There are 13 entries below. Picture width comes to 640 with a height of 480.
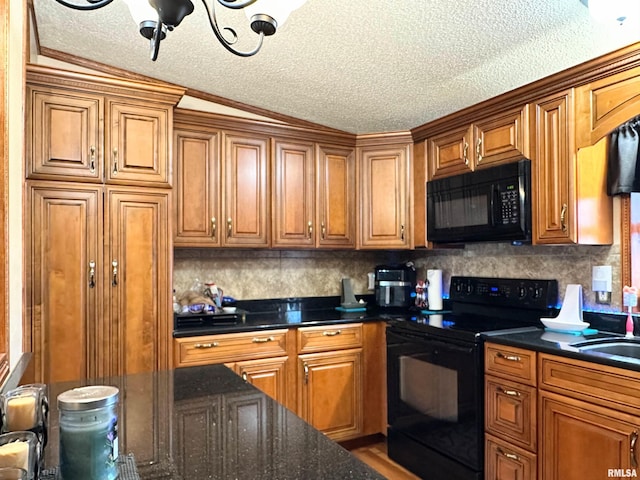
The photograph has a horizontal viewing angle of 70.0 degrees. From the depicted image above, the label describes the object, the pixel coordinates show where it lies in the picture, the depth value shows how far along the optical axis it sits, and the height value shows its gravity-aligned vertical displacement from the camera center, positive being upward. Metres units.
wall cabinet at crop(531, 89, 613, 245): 2.31 +0.31
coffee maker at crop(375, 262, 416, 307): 3.51 -0.33
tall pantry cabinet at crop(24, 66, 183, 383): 2.29 +0.11
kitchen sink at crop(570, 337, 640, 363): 2.07 -0.49
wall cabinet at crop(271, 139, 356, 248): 3.18 +0.35
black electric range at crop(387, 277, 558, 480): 2.38 -0.74
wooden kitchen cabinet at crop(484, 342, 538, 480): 2.12 -0.83
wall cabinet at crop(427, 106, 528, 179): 2.57 +0.61
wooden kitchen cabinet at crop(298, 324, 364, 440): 2.95 -0.90
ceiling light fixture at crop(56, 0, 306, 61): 1.15 +0.62
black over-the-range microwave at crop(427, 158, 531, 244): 2.52 +0.22
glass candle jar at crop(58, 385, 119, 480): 0.78 -0.33
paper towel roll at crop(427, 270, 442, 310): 3.29 -0.35
